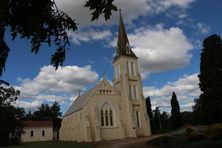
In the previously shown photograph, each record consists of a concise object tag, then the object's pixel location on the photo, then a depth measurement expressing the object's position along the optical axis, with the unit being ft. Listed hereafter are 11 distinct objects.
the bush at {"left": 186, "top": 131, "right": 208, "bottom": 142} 46.70
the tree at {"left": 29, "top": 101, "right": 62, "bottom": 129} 205.56
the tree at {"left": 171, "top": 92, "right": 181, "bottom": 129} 112.39
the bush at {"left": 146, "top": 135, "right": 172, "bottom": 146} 50.40
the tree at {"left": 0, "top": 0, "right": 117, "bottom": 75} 10.62
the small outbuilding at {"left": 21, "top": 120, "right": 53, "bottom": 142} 137.08
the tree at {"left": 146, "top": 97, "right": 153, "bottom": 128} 127.87
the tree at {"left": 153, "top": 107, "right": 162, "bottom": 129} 147.14
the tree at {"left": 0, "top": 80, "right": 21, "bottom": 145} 86.98
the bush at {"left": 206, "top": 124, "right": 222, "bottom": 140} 43.44
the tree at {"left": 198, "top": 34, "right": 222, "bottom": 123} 87.12
